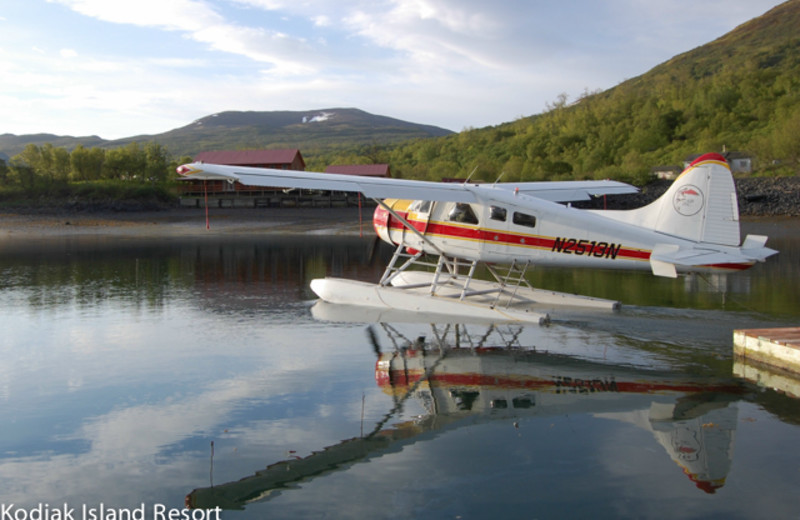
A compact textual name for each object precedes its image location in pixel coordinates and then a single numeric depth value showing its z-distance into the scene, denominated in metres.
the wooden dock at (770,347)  7.72
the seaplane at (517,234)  10.09
